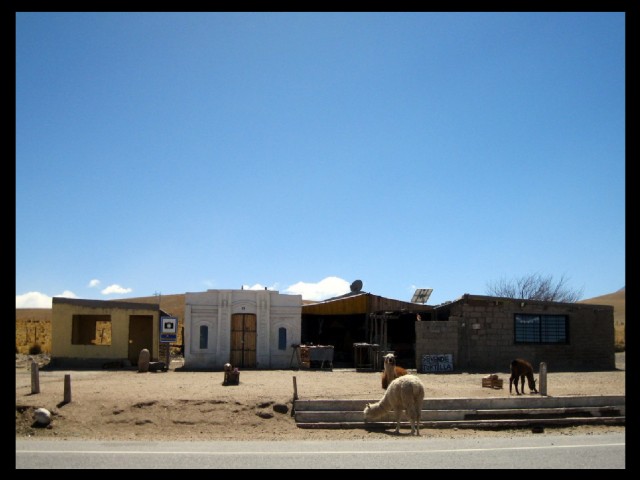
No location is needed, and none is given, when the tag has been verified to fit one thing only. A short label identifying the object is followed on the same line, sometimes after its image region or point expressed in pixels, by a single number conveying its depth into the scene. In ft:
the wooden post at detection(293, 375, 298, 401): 54.44
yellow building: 96.37
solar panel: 118.21
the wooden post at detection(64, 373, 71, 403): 53.06
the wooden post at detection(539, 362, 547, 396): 61.77
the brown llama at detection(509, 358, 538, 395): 64.39
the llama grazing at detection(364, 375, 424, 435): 47.11
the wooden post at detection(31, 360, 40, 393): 56.39
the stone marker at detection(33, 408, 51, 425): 47.99
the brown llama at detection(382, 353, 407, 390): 58.90
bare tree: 182.39
